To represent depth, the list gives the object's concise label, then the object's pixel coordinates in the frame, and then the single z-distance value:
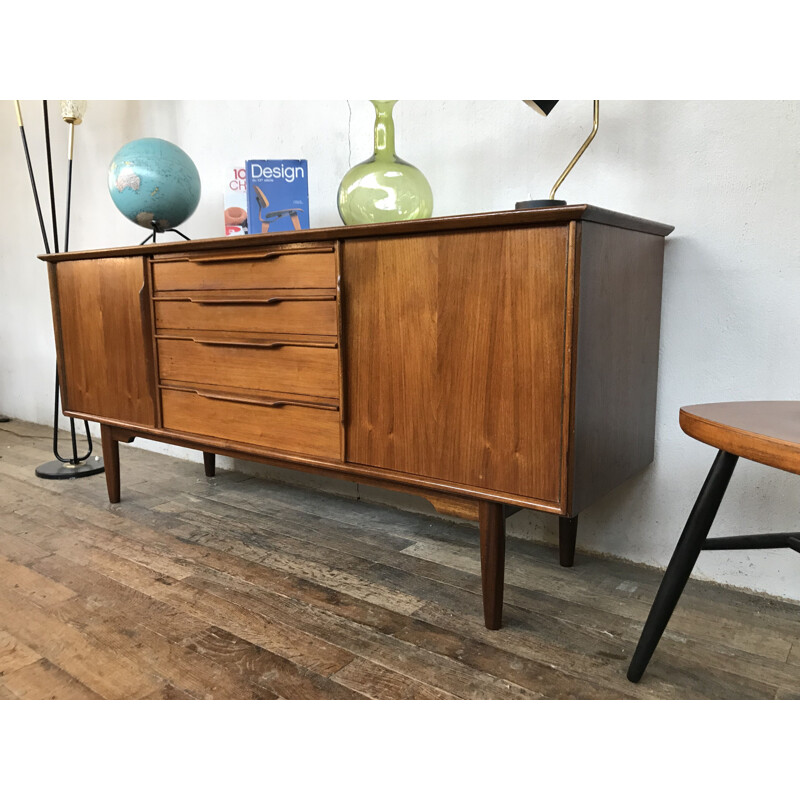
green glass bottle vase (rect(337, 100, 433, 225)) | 1.51
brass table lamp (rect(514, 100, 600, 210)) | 1.25
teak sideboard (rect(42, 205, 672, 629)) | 1.12
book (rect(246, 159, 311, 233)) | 1.84
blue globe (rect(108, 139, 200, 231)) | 1.95
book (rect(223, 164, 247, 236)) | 2.11
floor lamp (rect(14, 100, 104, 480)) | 2.33
